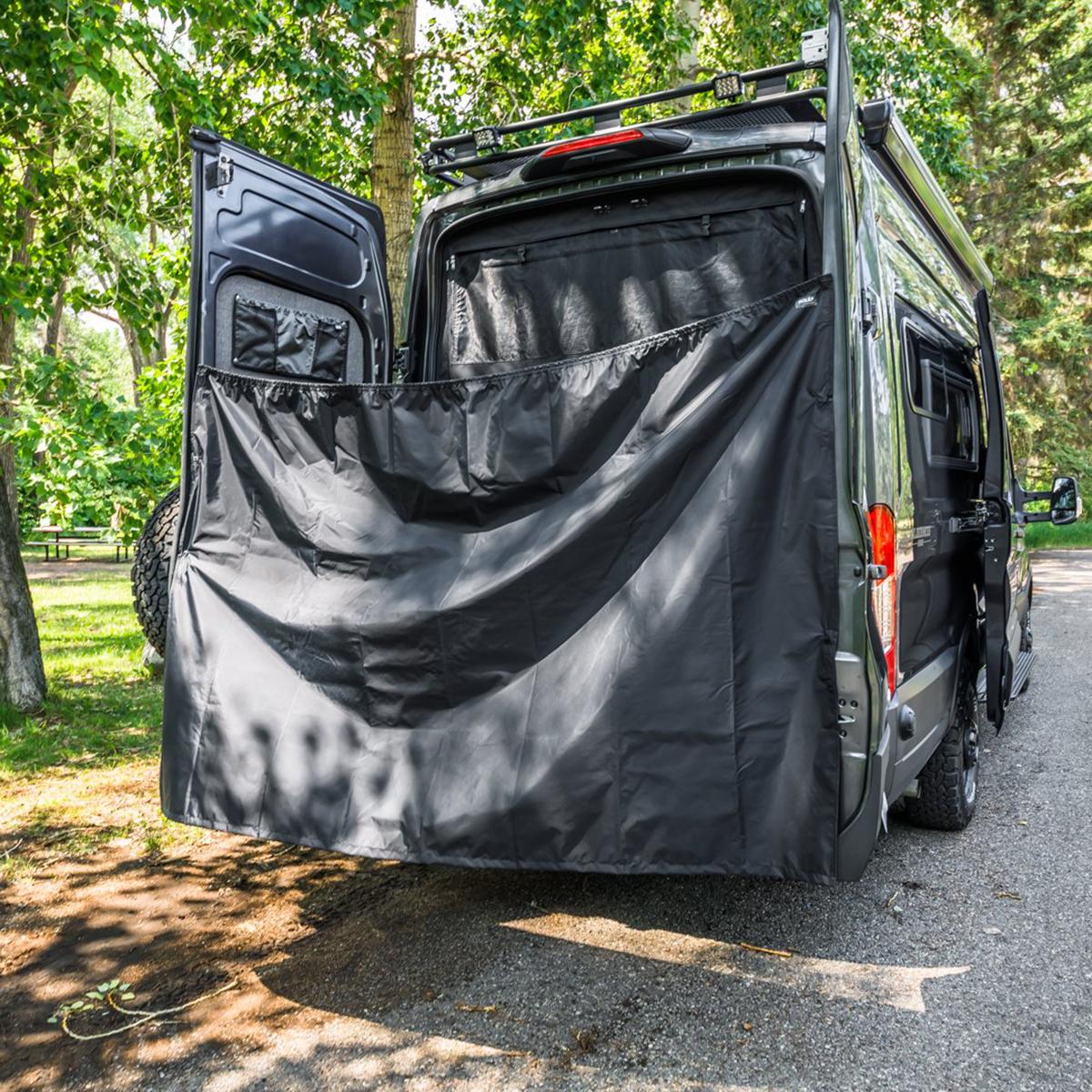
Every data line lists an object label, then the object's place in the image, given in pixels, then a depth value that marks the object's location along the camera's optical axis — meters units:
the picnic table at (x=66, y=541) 21.80
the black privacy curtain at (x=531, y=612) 2.79
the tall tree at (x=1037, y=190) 21.66
